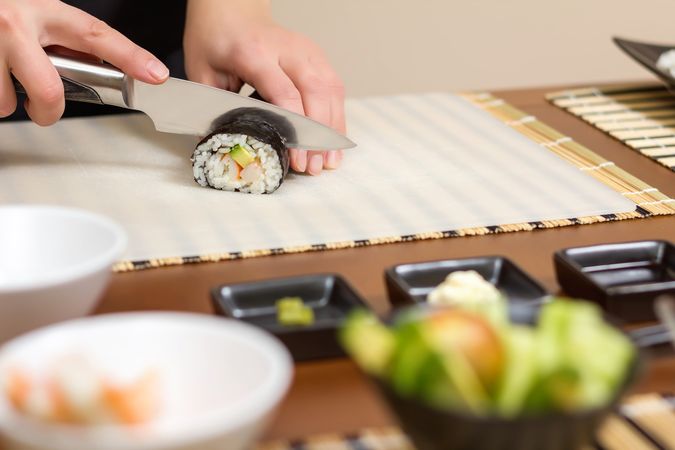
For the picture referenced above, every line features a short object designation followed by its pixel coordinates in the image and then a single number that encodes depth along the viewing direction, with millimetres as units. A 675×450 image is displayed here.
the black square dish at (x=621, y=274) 953
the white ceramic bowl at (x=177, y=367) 771
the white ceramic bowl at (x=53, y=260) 883
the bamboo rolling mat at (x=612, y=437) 858
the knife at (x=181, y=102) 1157
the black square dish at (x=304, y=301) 914
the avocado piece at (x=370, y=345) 813
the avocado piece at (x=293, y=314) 926
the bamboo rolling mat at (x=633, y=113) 1240
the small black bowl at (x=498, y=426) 783
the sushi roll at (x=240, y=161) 1132
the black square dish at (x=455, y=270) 955
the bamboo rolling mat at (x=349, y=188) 1072
